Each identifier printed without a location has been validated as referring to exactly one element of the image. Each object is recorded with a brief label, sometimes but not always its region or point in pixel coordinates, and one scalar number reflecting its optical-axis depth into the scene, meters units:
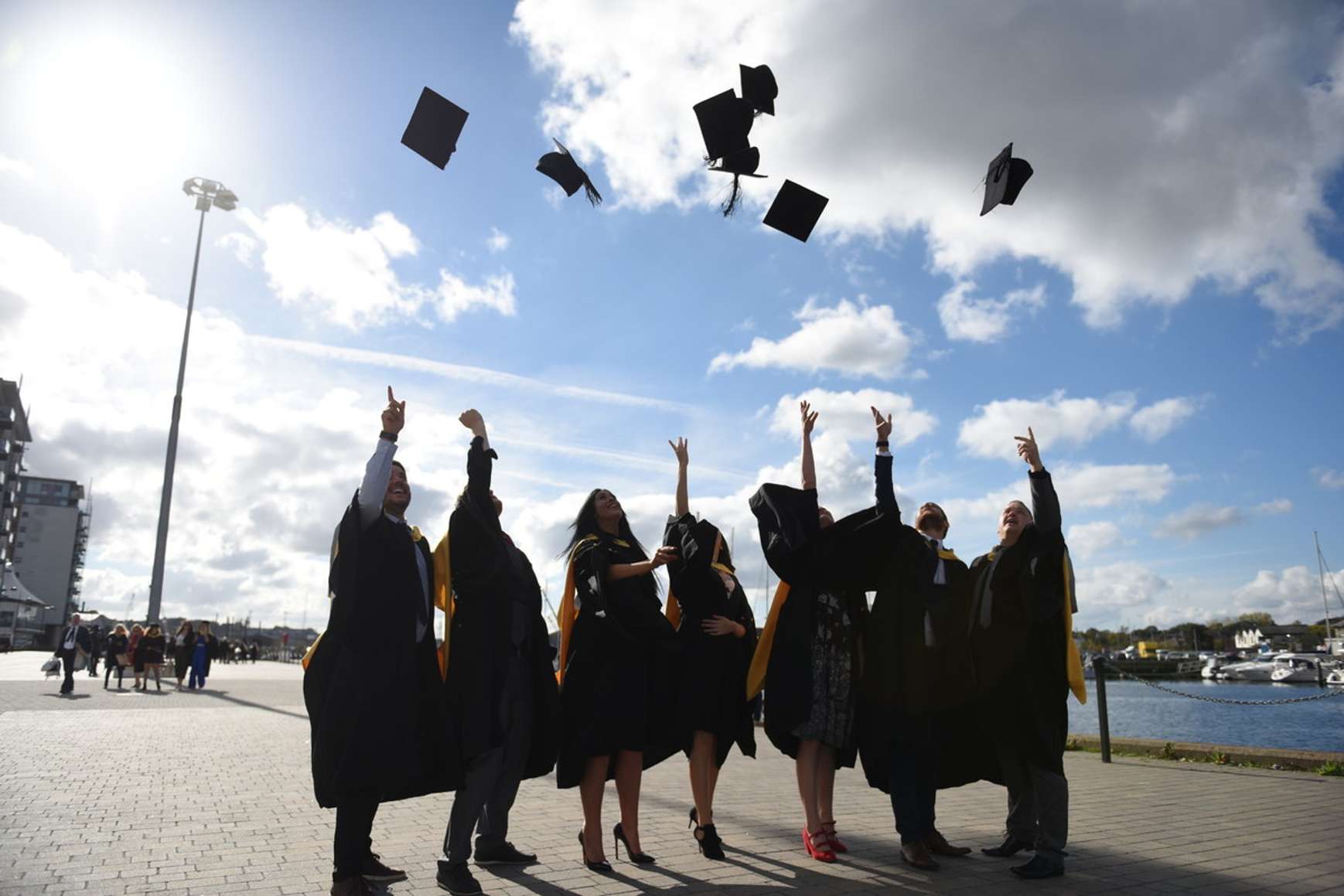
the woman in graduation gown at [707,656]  5.53
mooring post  10.51
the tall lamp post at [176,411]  25.39
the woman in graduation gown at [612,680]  5.27
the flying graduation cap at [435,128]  7.21
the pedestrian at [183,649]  24.56
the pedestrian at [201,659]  24.42
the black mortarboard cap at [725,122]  6.90
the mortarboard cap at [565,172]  7.27
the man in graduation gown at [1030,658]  5.20
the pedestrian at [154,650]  22.23
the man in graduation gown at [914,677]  5.38
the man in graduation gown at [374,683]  4.18
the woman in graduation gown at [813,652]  5.46
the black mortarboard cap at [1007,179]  7.01
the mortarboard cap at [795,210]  7.71
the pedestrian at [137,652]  22.28
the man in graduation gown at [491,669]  4.86
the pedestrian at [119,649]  22.74
